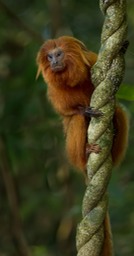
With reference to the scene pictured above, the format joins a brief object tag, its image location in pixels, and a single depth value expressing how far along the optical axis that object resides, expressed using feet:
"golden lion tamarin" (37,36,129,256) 21.68
